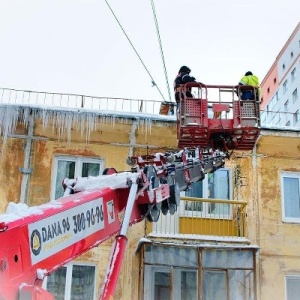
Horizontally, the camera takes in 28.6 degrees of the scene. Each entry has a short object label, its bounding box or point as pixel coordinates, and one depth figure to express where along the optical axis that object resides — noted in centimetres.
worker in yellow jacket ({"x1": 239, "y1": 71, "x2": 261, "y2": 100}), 1159
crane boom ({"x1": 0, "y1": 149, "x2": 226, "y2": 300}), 428
